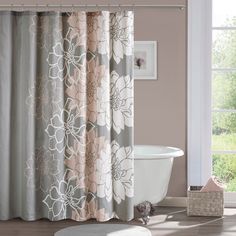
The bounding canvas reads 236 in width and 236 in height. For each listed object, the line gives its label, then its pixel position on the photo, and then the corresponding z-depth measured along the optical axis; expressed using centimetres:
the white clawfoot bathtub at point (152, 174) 537
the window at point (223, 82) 600
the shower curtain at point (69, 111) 502
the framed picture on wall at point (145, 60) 599
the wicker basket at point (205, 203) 550
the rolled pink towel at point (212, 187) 552
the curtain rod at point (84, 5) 582
